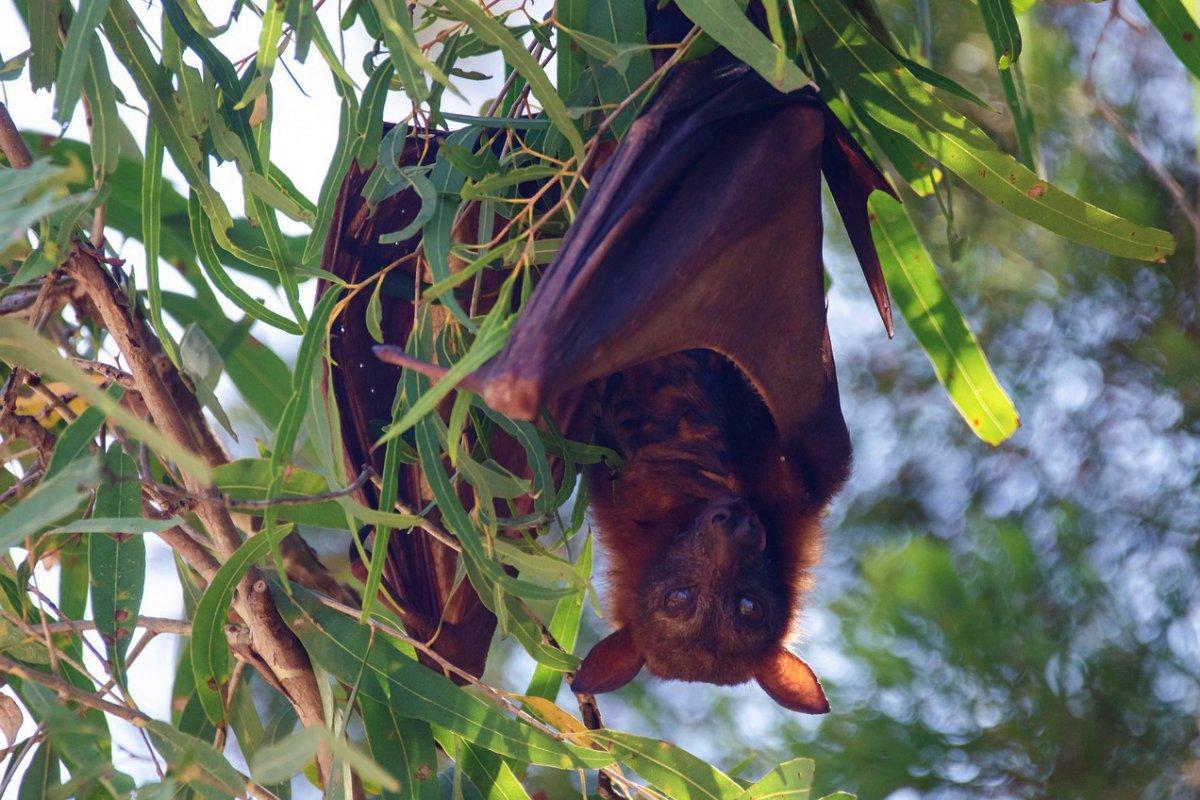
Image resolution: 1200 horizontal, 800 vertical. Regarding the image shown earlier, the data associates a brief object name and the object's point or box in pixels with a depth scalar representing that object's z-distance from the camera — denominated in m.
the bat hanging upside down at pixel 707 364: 4.06
